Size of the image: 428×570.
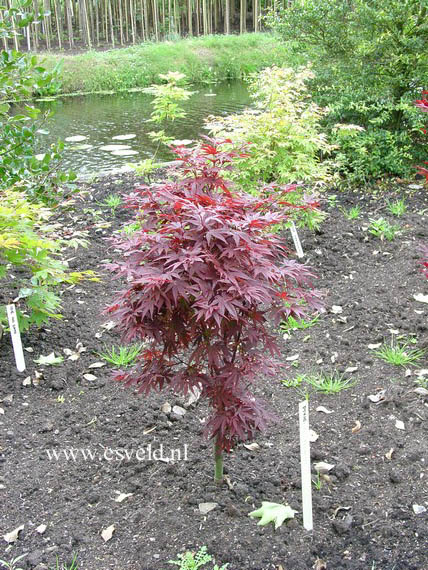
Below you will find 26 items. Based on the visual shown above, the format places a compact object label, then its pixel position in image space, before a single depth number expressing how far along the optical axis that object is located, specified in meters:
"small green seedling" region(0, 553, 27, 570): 2.25
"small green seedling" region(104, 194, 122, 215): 5.65
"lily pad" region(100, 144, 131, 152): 8.38
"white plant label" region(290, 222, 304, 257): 4.41
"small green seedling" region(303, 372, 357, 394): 3.17
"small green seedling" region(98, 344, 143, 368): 3.47
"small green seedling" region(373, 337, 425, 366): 3.33
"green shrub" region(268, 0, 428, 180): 5.77
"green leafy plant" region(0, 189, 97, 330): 3.18
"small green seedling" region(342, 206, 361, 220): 5.12
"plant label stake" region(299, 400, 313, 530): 2.20
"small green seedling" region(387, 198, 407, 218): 5.13
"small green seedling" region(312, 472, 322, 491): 2.54
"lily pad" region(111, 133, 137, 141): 8.98
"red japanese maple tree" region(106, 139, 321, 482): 2.08
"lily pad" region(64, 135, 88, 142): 9.04
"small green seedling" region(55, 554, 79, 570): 2.23
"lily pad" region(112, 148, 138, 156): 8.02
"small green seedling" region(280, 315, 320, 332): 3.85
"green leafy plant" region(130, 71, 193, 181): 5.05
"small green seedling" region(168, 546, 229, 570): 2.18
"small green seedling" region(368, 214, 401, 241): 4.77
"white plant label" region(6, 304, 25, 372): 3.22
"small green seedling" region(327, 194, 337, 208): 5.41
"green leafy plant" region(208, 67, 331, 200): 4.41
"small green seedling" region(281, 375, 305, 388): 3.29
